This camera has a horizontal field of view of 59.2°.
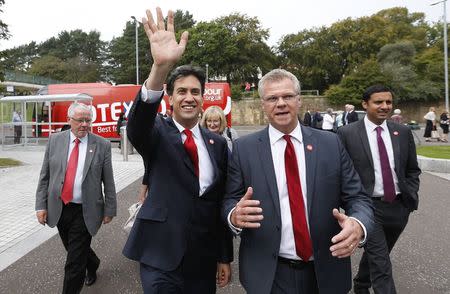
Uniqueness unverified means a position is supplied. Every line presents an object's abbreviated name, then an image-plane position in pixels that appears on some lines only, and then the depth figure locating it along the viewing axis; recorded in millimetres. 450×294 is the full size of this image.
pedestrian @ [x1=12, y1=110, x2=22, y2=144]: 19439
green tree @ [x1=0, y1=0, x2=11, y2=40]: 14870
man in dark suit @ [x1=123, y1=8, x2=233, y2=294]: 2438
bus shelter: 18109
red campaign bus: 20578
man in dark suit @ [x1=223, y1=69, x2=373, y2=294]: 2129
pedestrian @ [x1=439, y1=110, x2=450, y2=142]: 21125
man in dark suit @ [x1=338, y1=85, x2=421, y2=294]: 3486
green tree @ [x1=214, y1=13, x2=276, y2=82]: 55375
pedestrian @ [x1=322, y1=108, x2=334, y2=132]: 18031
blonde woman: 5329
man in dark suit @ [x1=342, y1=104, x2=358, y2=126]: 16609
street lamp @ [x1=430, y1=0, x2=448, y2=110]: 27625
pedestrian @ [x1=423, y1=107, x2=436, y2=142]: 19427
